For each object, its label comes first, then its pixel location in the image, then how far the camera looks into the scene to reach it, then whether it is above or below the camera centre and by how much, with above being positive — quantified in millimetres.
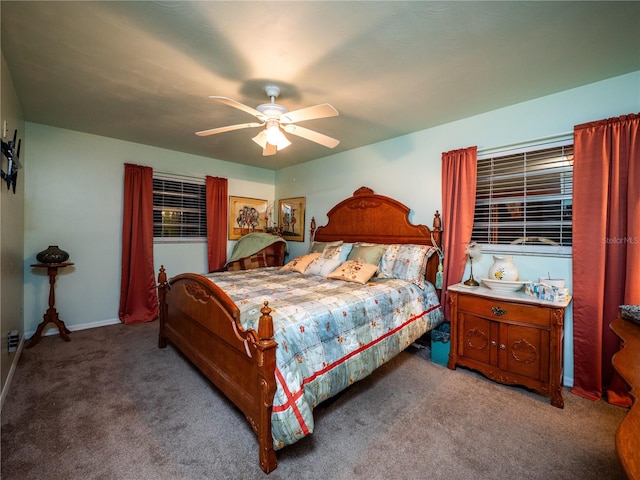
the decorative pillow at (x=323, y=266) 3221 -357
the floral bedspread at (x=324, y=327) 1544 -675
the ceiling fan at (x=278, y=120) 2041 +906
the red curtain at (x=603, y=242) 2035 +9
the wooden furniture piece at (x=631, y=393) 629 -475
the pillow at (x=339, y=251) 3474 -195
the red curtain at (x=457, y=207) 2859 +344
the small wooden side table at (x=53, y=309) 3155 -920
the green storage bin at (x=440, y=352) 2742 -1129
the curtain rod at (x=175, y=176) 4086 +871
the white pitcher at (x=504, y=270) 2506 -267
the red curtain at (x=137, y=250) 3772 -255
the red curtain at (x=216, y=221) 4523 +198
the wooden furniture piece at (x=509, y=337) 2096 -802
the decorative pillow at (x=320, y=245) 3834 -138
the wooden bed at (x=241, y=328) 1498 -653
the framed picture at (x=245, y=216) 4859 +334
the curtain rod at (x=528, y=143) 2449 +931
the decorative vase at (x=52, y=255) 3070 -289
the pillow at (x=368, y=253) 3211 -192
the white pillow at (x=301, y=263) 3449 -354
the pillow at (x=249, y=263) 4402 -460
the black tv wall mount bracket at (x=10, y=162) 2084 +538
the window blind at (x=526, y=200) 2480 +393
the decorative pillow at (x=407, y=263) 2951 -270
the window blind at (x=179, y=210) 4160 +359
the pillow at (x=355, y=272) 2834 -370
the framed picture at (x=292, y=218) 4883 +321
